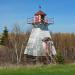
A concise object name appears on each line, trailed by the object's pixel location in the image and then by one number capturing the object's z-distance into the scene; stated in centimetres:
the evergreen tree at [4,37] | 4639
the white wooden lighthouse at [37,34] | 3412
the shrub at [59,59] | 3138
